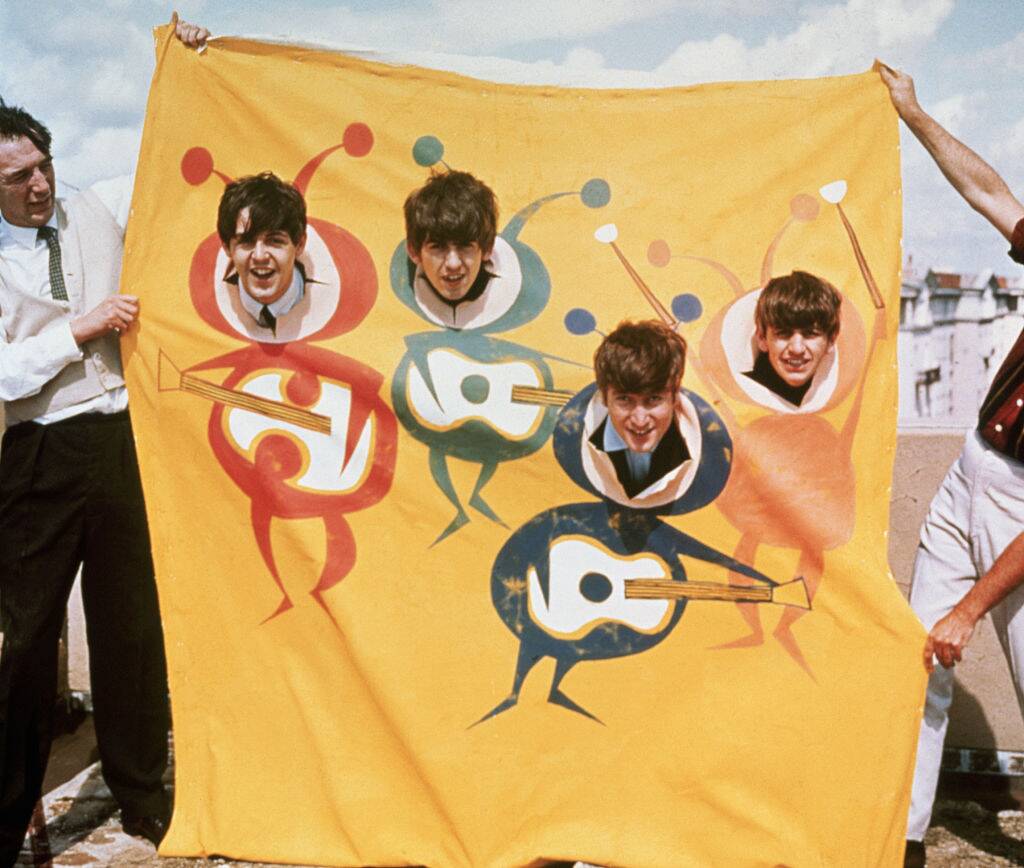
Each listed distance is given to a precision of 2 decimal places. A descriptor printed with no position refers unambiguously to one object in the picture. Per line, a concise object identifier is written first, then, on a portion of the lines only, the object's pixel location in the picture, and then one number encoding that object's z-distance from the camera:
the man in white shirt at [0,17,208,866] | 2.72
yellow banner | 2.63
